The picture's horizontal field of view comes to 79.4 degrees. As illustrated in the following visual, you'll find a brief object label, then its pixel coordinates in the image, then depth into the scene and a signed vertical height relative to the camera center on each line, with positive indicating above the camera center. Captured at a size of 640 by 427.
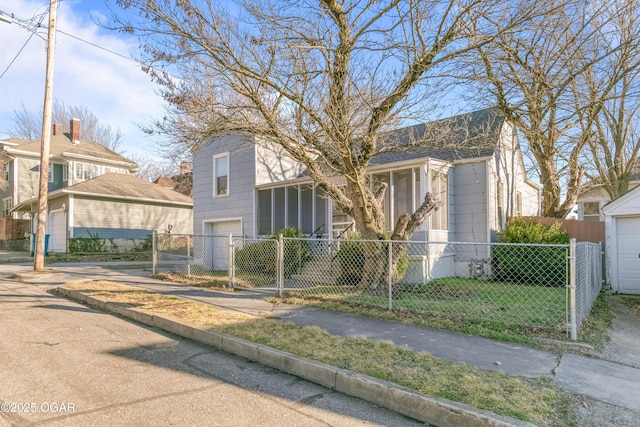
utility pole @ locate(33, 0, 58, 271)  11.98 +3.29
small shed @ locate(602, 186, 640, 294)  9.78 -0.30
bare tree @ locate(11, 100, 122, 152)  38.19 +10.63
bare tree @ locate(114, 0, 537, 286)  6.66 +2.85
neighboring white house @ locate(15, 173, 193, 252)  20.70 +1.26
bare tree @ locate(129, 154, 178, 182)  39.76 +6.55
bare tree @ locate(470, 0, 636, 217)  8.59 +3.80
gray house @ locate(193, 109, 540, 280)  10.76 +1.47
